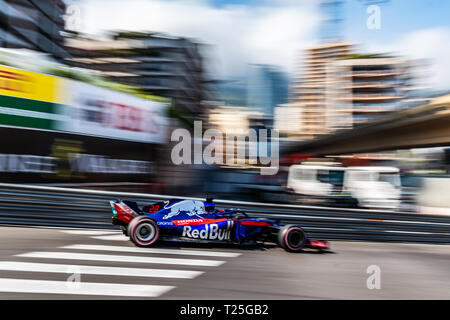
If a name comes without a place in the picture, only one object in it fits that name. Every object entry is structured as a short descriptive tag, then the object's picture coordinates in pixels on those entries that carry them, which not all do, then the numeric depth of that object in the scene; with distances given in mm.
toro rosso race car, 8008
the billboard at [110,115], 13625
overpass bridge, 20875
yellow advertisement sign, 11750
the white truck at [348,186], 20547
